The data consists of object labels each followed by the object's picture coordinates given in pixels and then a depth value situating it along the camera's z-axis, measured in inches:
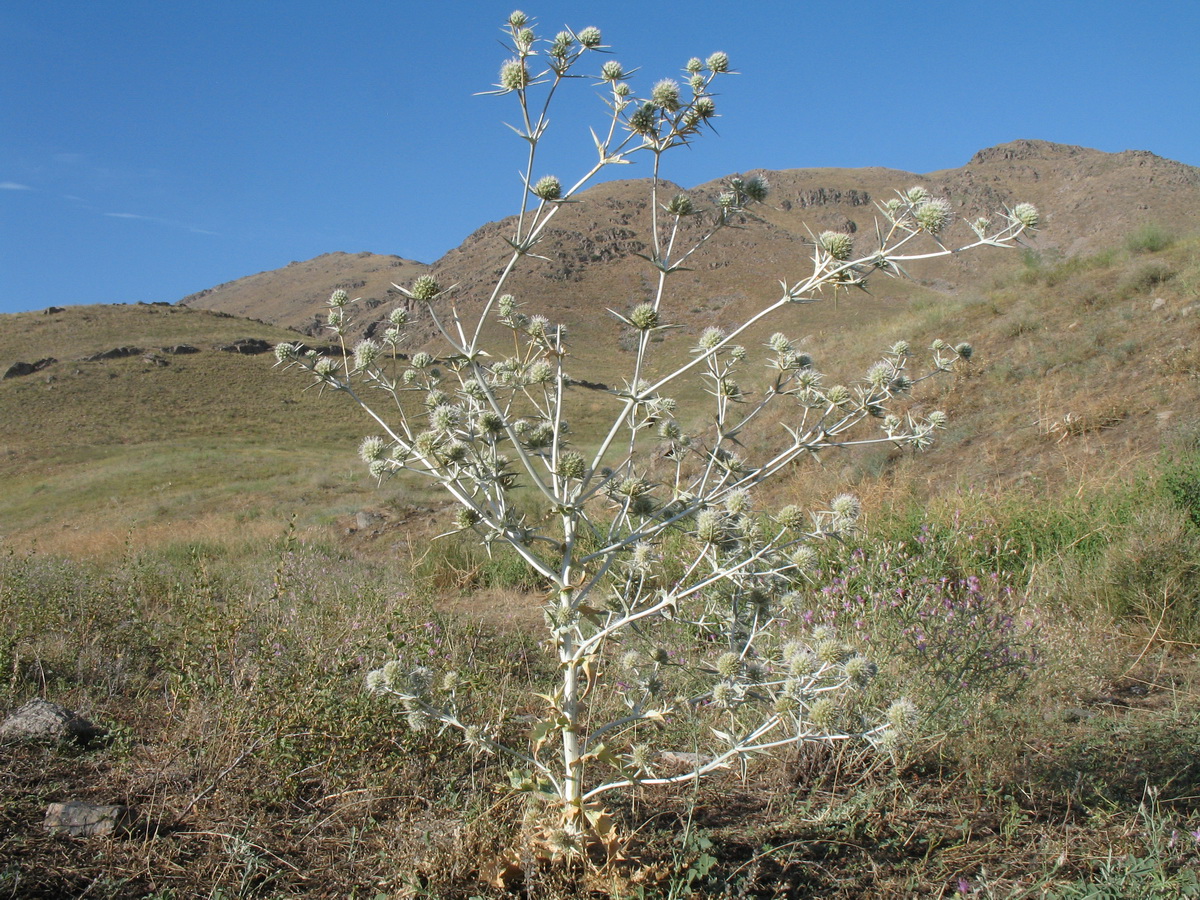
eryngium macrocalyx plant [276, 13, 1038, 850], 87.3
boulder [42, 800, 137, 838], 107.9
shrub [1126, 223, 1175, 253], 546.0
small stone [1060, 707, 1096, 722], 143.2
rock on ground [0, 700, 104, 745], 132.8
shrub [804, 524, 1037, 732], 133.6
